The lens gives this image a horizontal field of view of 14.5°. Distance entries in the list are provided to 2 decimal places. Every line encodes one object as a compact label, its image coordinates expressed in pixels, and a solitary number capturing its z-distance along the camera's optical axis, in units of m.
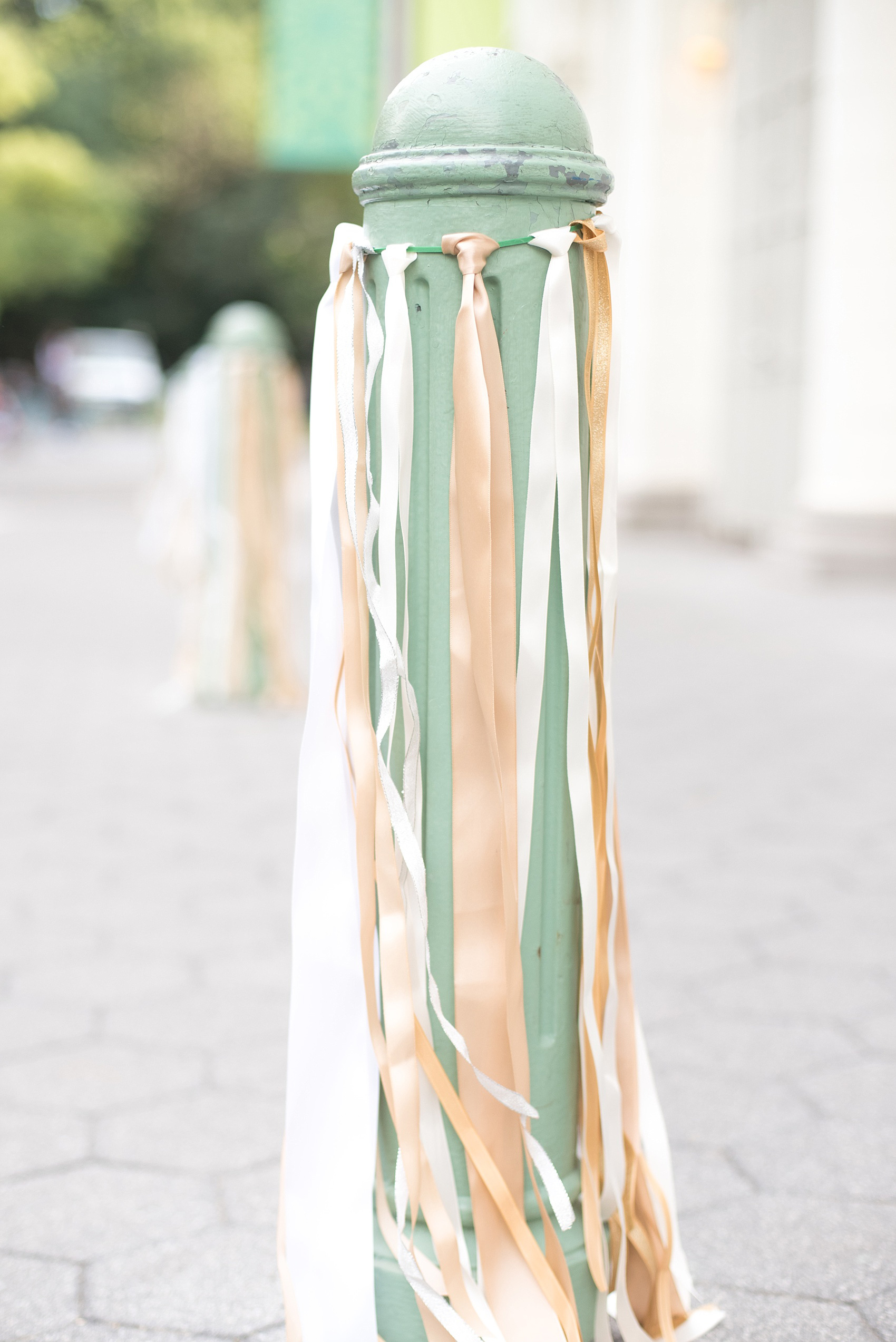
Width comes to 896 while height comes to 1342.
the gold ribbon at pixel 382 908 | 2.74
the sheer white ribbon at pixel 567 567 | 2.71
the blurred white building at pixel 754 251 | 10.81
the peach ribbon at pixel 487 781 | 2.69
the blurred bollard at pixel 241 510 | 7.16
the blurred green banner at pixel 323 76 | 9.69
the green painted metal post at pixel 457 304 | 2.68
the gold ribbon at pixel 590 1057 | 2.75
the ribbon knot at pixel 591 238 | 2.72
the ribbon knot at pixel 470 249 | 2.67
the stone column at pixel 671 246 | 14.55
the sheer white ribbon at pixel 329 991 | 2.77
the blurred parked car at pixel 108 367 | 43.98
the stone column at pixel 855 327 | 10.71
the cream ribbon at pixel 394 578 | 2.70
